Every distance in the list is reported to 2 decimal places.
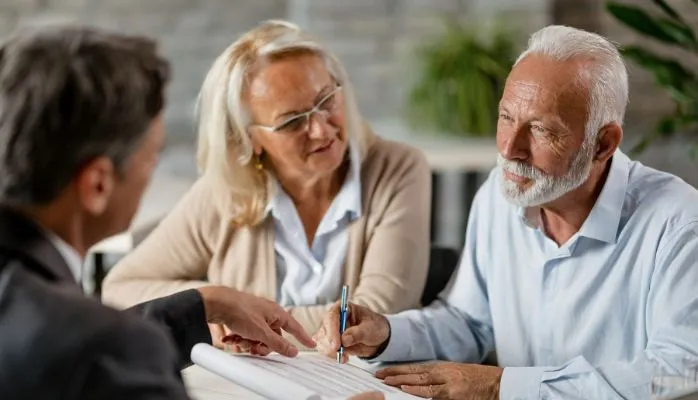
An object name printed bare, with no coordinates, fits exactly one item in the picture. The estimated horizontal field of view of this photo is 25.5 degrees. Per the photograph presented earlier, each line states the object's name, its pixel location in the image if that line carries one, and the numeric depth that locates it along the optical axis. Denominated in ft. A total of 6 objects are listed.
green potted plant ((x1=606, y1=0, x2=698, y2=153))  10.34
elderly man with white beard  6.31
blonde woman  7.87
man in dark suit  4.76
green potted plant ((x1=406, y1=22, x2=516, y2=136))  13.95
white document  5.81
